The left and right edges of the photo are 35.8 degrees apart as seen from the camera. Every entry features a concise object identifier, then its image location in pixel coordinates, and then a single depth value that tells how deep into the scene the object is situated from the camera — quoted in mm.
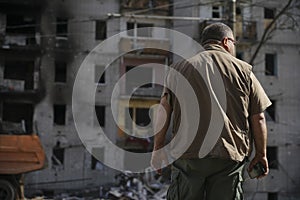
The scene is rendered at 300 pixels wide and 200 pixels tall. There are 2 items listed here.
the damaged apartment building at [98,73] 24562
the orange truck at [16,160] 13156
